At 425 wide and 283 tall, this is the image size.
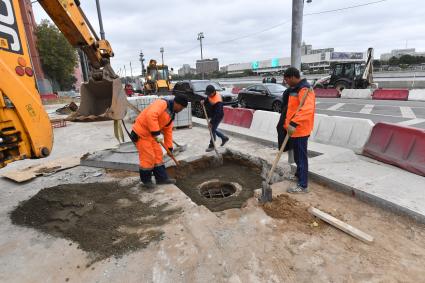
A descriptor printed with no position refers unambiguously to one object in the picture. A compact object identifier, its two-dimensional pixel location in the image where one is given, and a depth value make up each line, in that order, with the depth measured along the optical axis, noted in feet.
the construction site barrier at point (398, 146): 13.94
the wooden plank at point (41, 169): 16.24
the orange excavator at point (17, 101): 8.45
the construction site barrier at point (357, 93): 55.62
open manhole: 13.84
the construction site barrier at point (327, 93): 61.46
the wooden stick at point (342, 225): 9.20
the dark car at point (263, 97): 38.34
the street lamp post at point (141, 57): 176.37
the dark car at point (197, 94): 37.50
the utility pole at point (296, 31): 27.48
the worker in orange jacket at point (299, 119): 11.96
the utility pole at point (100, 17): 43.14
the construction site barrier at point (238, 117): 26.99
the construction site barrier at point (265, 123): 24.08
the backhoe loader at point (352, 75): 61.62
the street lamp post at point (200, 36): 138.62
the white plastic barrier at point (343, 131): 17.52
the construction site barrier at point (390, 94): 50.90
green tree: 93.61
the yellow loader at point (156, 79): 64.08
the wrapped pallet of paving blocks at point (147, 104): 29.17
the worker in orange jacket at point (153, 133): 12.92
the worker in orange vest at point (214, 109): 20.45
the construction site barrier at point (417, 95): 48.91
